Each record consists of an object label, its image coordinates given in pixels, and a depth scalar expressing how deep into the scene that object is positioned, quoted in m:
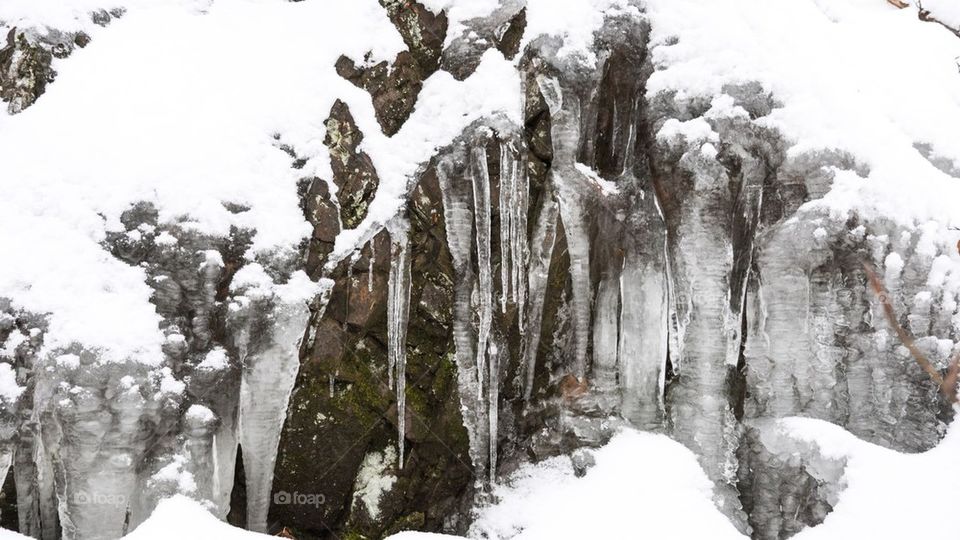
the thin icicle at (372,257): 5.52
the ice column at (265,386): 5.20
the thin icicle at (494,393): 5.64
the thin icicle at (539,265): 5.68
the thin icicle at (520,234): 5.61
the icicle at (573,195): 5.70
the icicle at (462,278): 5.64
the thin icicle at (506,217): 5.58
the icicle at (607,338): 5.72
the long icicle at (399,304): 5.52
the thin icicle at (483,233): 5.56
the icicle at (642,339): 5.60
